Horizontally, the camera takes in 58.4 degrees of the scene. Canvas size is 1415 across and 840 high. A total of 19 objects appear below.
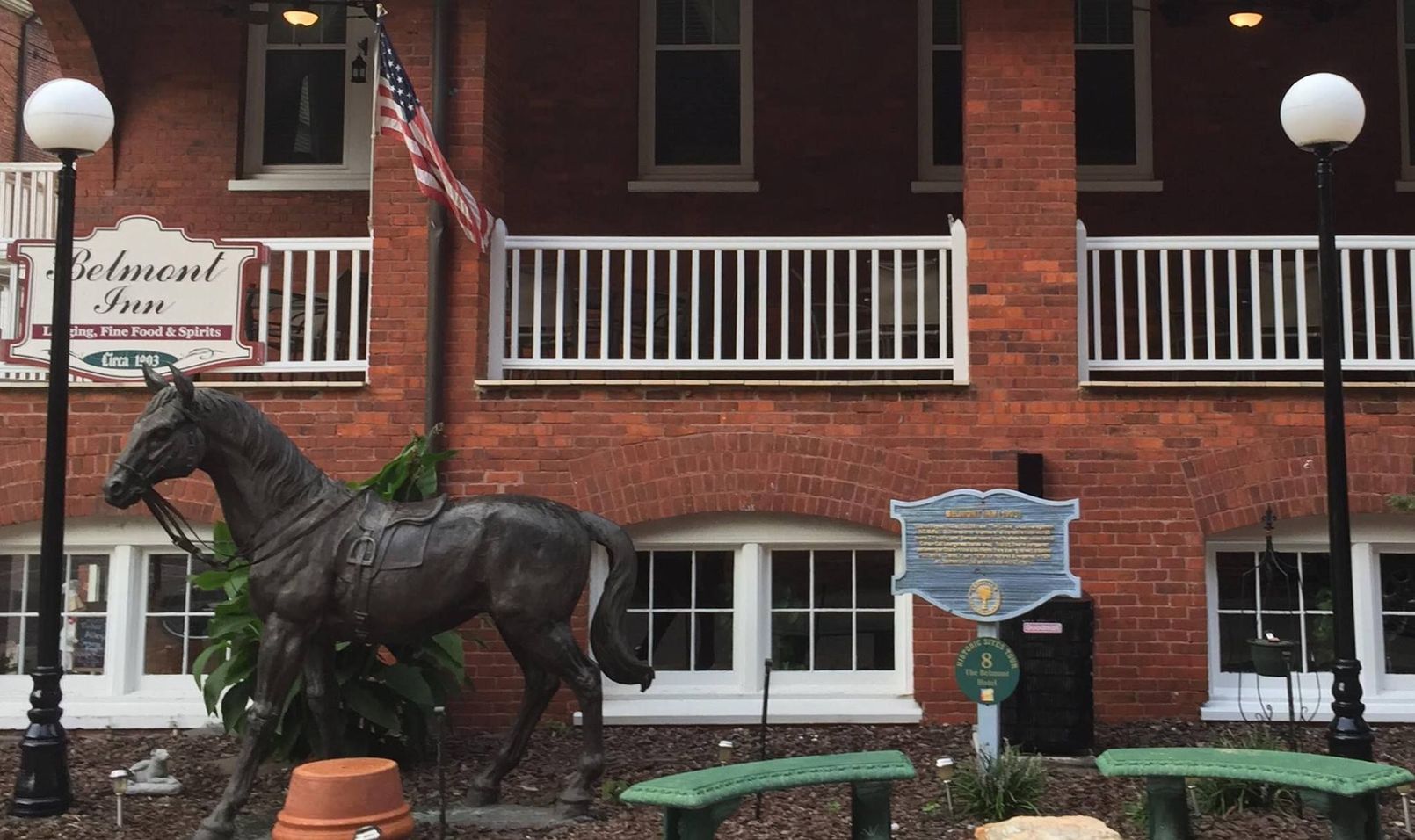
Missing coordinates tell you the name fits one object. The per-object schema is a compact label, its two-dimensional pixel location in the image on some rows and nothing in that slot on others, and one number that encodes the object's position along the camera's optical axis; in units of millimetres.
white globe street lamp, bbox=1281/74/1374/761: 6132
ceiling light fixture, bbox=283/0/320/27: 9742
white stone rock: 5078
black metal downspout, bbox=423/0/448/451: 8242
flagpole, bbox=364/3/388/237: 7142
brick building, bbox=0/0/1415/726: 8094
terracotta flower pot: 5301
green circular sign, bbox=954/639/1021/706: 6293
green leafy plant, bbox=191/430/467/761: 6855
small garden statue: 6750
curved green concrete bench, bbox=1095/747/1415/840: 5055
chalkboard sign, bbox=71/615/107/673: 8500
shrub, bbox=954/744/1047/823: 6148
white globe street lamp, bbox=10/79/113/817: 6398
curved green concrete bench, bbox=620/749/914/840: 4879
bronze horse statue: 5973
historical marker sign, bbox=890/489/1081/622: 6441
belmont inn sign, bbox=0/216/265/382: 7984
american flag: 7113
